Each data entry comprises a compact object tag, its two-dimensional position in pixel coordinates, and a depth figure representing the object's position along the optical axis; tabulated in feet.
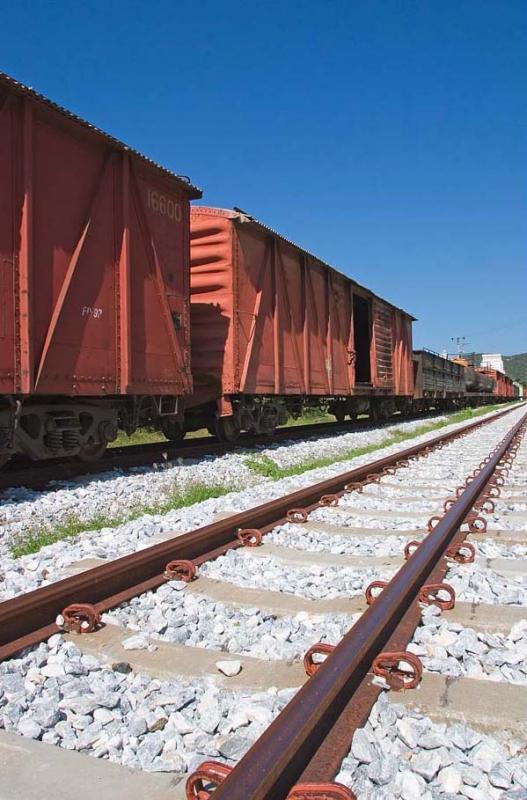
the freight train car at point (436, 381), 85.51
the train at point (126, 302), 21.22
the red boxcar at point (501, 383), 187.93
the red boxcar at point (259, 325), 34.55
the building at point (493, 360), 366.84
